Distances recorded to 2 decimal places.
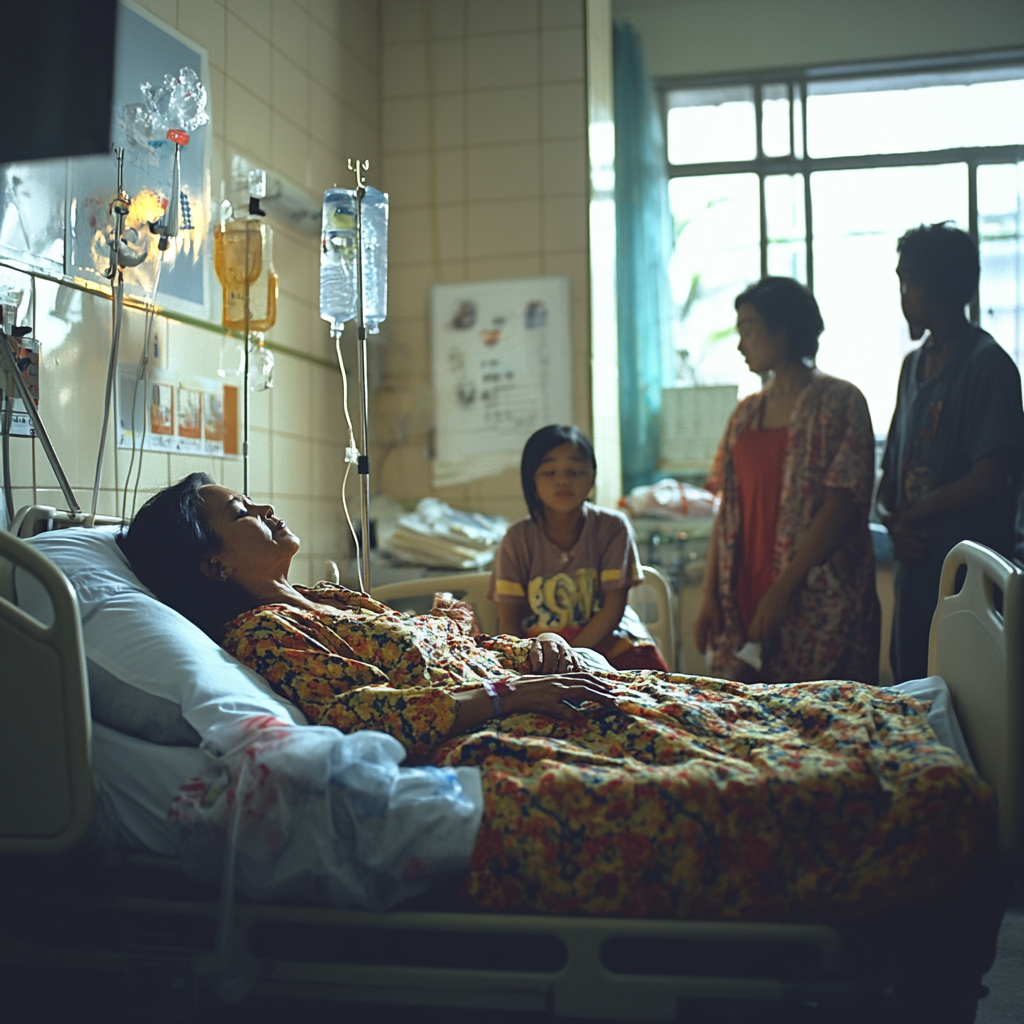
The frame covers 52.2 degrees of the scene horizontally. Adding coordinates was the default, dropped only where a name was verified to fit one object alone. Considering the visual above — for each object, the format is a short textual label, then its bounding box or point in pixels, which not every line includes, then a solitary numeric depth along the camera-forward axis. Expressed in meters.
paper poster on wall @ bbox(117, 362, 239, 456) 2.51
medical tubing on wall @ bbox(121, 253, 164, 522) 2.53
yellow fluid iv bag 2.73
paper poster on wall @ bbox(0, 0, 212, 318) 2.19
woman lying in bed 1.36
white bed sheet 1.68
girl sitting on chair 2.67
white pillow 1.55
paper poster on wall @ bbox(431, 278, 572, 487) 3.94
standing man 2.51
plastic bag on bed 1.37
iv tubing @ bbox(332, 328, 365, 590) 2.71
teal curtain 4.64
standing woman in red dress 2.69
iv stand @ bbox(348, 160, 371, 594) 2.65
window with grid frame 4.76
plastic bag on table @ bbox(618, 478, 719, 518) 4.12
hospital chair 2.90
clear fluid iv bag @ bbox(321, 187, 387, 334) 2.78
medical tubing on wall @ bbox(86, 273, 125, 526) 2.22
